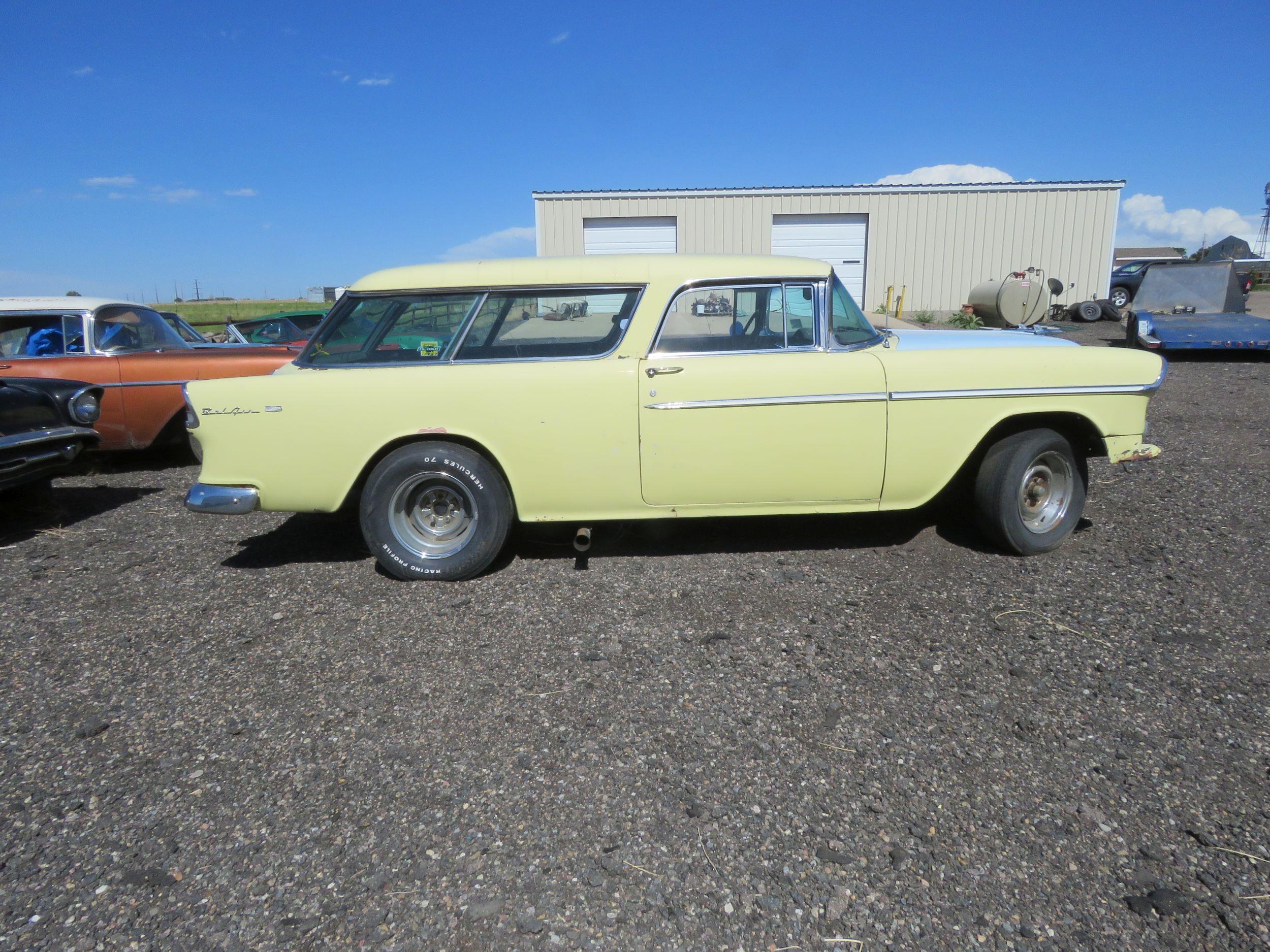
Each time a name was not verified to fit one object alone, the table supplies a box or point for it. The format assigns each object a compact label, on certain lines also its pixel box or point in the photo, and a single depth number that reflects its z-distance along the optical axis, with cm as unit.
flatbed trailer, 1249
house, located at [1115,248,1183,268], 8181
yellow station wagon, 408
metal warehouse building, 1984
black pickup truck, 2217
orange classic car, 673
